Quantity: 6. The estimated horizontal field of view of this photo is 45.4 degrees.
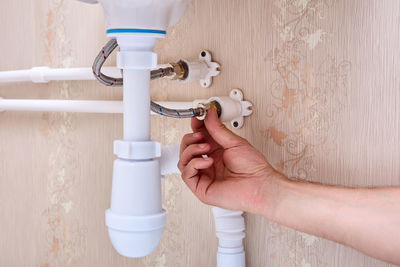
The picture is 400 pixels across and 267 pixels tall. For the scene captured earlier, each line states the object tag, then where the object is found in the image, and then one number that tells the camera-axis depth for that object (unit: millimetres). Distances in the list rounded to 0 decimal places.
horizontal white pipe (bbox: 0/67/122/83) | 957
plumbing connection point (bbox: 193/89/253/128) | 785
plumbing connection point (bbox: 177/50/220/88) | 835
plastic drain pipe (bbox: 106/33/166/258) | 617
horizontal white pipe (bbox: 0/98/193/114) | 904
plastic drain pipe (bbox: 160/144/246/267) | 814
